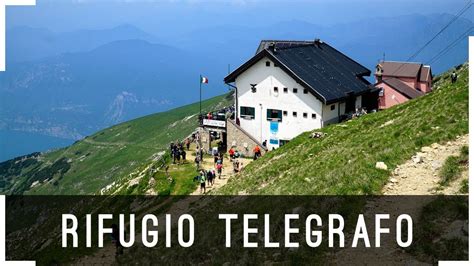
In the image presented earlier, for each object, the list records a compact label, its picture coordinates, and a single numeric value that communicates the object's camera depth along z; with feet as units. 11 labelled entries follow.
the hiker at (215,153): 162.73
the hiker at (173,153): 168.32
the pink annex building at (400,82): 225.35
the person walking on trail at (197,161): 160.79
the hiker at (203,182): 134.26
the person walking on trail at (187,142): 186.80
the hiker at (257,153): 170.03
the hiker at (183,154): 166.91
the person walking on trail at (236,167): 151.53
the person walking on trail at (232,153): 169.38
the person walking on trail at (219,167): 148.46
